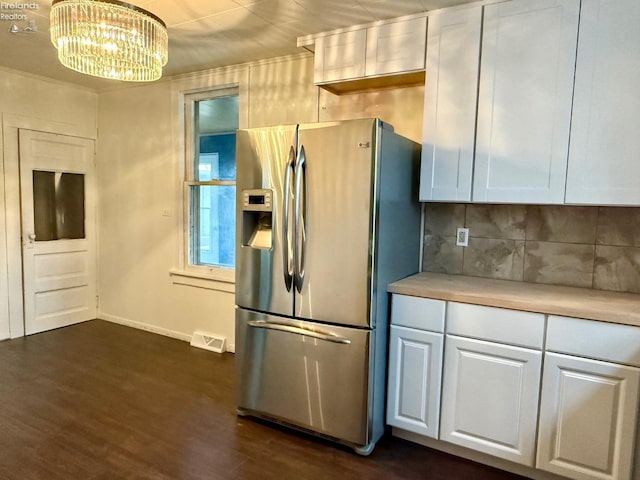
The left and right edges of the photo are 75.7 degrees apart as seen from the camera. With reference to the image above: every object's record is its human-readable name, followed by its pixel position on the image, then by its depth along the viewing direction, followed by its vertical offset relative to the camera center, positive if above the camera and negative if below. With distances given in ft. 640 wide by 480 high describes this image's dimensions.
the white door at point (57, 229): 12.85 -1.04
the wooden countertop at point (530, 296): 5.93 -1.33
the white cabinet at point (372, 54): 7.77 +3.08
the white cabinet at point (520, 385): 5.85 -2.70
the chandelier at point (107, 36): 5.81 +2.42
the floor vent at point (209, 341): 11.99 -4.09
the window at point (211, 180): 12.16 +0.69
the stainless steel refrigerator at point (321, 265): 6.91 -1.04
